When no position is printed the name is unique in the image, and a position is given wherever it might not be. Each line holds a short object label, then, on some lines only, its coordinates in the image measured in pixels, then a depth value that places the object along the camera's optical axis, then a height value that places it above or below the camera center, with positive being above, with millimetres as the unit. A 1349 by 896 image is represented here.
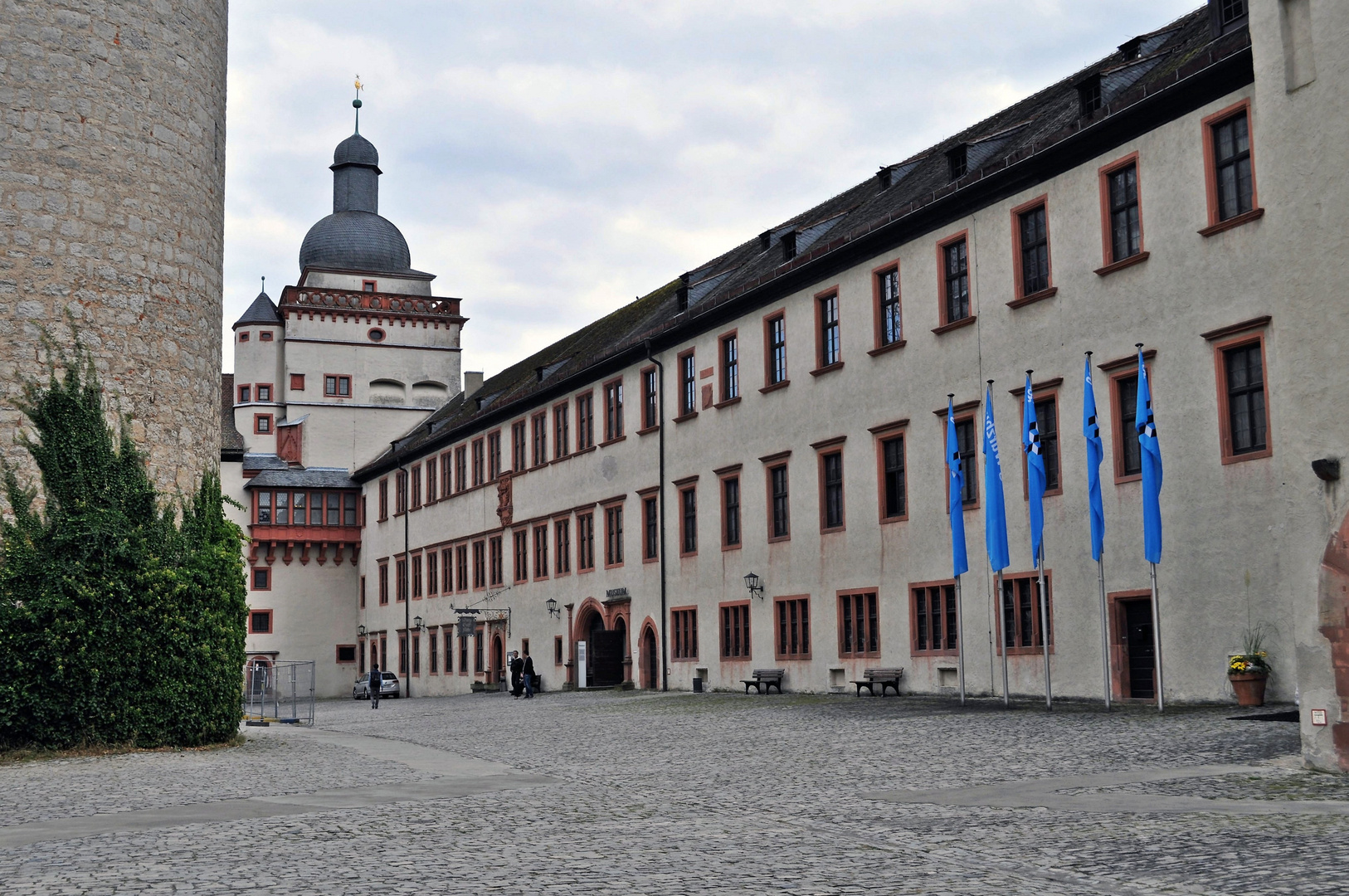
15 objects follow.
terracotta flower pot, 21125 -844
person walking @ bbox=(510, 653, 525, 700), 43675 -905
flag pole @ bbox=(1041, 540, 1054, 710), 23500 -133
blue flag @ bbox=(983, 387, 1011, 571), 25156 +2032
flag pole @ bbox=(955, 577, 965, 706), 26453 -23
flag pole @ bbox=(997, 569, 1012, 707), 26009 +233
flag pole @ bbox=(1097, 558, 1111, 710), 22875 -145
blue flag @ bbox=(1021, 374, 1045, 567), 24438 +2598
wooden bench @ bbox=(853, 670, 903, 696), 29828 -889
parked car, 58312 -1669
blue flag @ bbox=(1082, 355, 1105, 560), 23344 +2572
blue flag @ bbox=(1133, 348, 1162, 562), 22016 +2126
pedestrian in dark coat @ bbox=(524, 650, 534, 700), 41688 -965
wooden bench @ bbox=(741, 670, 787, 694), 33844 -996
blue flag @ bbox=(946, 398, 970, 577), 26562 +2142
